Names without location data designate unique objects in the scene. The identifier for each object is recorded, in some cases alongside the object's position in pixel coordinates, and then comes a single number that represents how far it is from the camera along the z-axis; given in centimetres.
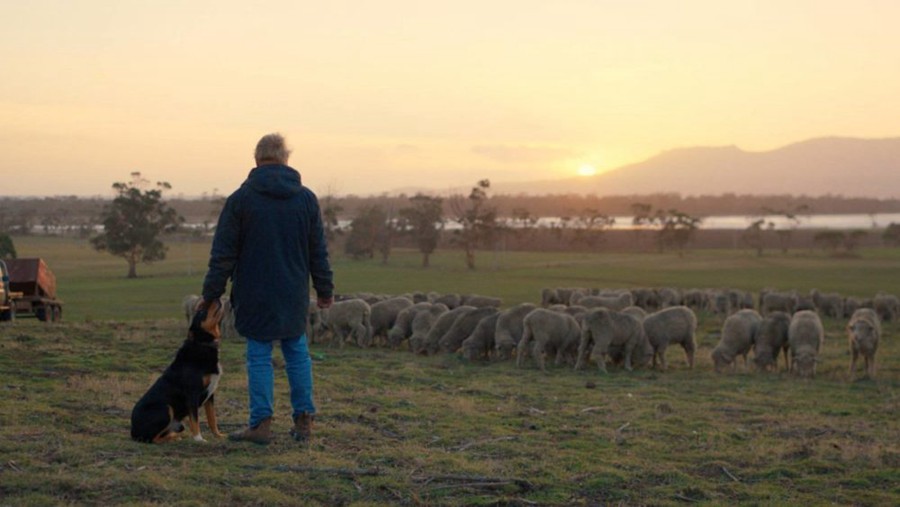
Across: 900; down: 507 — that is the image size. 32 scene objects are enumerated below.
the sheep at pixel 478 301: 3023
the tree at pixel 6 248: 3581
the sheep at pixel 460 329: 2055
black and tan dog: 842
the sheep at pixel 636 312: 2064
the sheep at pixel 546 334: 1881
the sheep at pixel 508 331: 1948
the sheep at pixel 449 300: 2836
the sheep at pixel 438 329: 2072
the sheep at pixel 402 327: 2167
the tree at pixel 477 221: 7675
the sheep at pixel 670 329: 1964
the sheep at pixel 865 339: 1850
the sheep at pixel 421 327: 2102
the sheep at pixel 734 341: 1939
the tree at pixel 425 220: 7456
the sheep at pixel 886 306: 3288
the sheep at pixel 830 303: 3453
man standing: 838
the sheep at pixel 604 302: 2890
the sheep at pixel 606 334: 1883
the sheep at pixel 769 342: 1944
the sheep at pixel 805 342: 1848
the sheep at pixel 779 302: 3428
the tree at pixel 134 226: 6400
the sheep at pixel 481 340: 1973
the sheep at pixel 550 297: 3711
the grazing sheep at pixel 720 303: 3559
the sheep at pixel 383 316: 2245
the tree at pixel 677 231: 9438
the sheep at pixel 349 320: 2191
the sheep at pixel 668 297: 3684
